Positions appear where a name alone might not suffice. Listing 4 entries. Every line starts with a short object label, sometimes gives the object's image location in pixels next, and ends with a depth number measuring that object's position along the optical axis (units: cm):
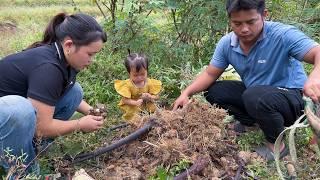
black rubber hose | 222
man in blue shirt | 230
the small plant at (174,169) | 201
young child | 276
